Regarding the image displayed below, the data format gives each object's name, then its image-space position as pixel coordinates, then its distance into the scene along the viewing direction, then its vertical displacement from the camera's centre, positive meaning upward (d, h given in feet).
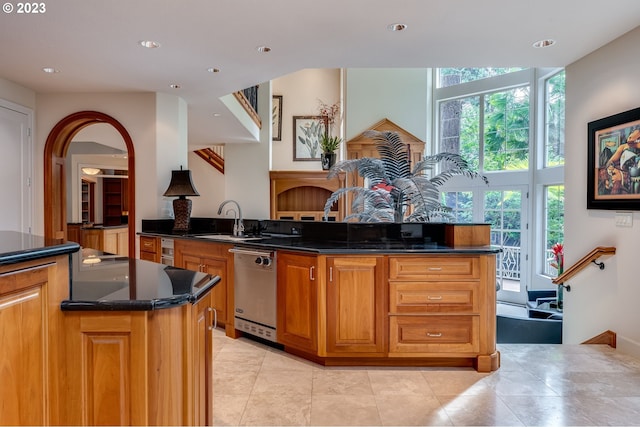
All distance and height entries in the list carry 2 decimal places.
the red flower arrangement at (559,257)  16.87 -2.04
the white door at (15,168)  13.43 +1.34
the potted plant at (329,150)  23.25 +3.34
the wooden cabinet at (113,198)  33.58 +0.79
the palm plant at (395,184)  12.39 +0.78
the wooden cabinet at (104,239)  21.72 -1.70
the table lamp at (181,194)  14.24 +0.48
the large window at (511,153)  20.42 +3.00
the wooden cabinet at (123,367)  4.24 -1.69
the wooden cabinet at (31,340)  3.94 -1.35
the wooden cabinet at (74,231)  22.49 -1.34
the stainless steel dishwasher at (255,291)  10.46 -2.23
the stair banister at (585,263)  10.69 -1.48
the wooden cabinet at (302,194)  24.29 +0.87
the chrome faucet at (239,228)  13.69 -0.68
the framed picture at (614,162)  9.76 +1.21
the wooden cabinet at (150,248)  13.57 -1.38
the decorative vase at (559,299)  17.48 -3.91
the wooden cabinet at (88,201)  31.24 +0.52
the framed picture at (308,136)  27.12 +4.84
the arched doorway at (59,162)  14.62 +1.68
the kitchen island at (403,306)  9.23 -2.21
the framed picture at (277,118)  27.50 +6.13
